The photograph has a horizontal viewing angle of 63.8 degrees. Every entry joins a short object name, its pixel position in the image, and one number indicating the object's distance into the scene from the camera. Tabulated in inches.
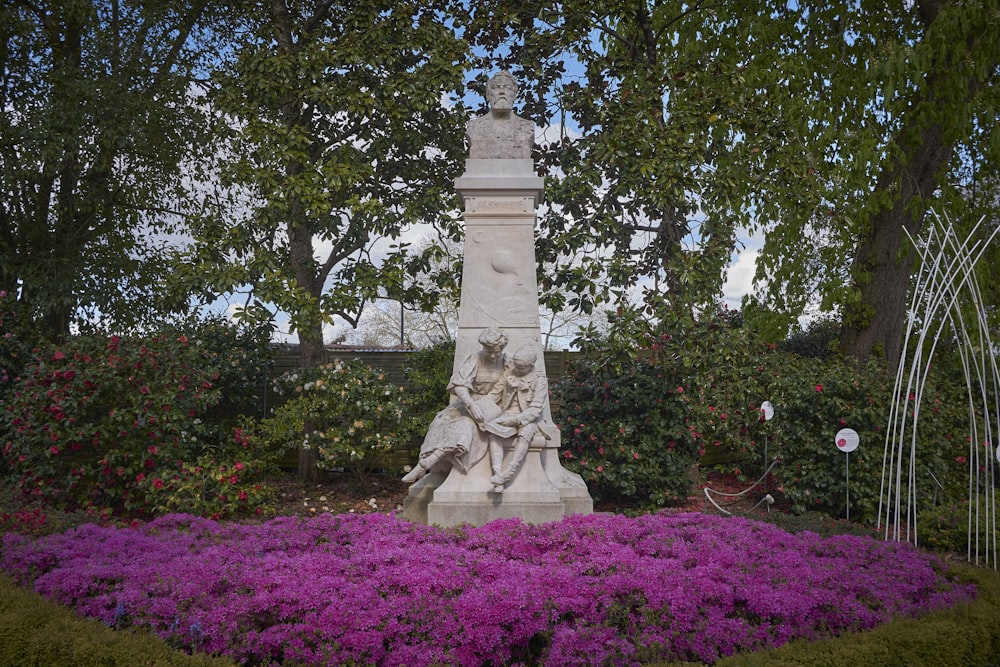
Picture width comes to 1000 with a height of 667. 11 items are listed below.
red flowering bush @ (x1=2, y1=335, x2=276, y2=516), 307.0
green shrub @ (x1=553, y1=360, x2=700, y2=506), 323.9
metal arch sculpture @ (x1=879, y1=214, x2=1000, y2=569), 223.9
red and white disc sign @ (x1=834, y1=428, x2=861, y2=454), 267.7
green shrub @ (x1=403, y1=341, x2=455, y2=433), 360.5
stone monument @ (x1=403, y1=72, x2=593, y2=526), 244.2
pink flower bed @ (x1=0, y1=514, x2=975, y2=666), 151.3
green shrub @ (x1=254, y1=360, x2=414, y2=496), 339.3
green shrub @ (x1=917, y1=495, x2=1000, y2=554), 262.1
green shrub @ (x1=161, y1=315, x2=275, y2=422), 386.0
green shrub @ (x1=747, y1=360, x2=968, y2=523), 318.3
